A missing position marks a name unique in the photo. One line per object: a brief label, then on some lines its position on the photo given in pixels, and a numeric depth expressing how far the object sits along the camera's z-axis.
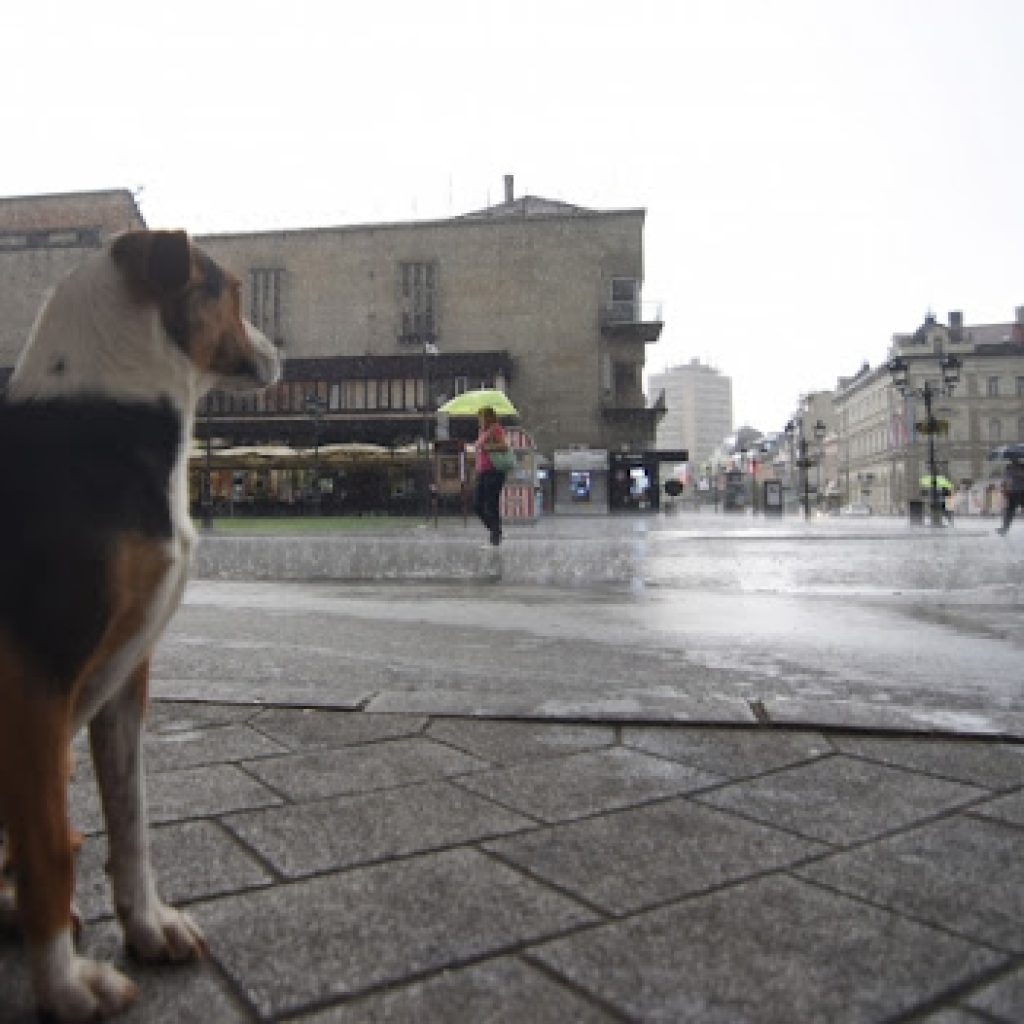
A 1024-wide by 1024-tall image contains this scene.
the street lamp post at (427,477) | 31.33
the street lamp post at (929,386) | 25.69
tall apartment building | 192.25
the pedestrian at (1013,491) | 20.77
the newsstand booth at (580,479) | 43.25
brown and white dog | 1.24
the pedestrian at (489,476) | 11.84
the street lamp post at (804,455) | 49.22
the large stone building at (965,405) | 80.25
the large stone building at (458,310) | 43.91
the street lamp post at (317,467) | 33.45
